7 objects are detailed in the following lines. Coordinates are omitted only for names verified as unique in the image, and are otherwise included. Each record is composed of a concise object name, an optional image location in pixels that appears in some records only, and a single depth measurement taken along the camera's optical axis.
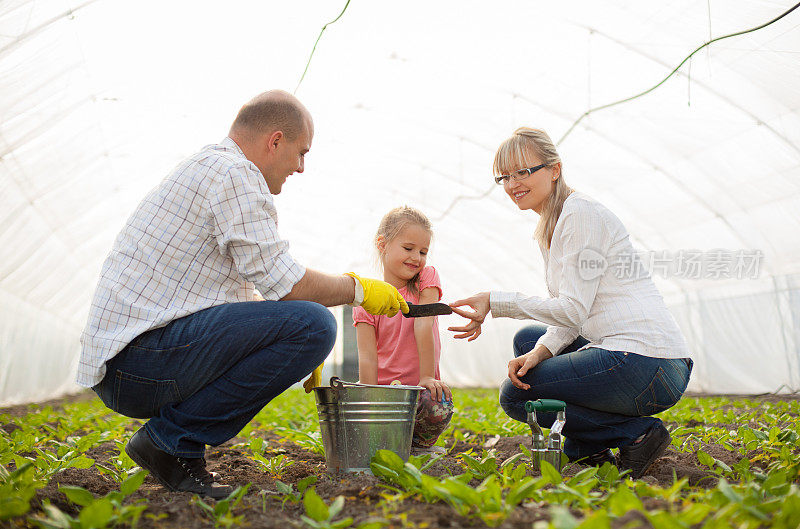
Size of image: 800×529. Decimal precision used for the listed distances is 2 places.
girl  3.09
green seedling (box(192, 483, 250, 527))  1.62
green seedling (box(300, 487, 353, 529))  1.56
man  2.19
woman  2.47
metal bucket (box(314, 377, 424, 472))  2.39
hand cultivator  2.32
